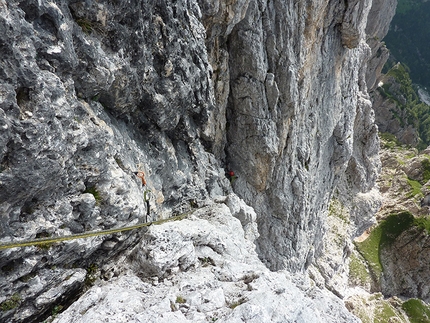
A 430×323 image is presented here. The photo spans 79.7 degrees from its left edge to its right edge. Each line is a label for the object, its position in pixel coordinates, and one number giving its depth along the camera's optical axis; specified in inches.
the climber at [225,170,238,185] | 948.0
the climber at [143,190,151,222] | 472.0
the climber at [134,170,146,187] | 463.8
